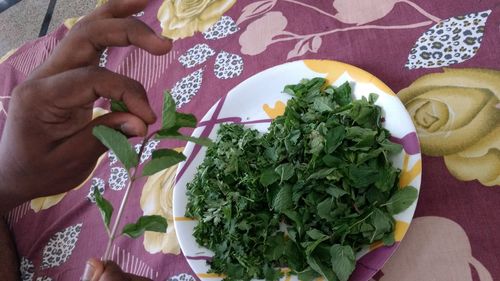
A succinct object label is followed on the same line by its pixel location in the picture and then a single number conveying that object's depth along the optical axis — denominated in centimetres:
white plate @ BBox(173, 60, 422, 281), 60
